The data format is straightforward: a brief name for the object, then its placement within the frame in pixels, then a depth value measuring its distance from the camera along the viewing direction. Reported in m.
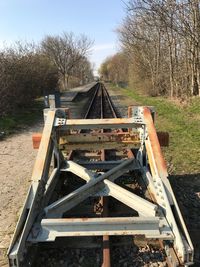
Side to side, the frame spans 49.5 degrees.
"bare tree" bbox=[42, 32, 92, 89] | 40.00
